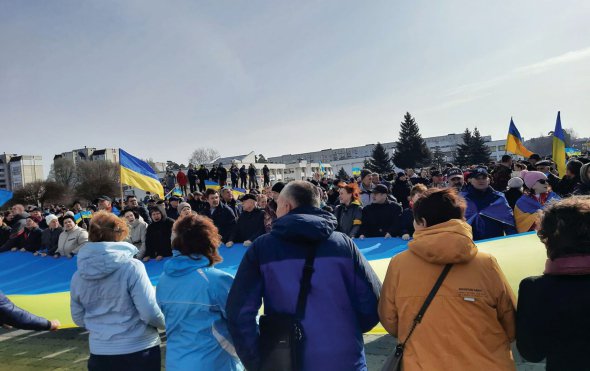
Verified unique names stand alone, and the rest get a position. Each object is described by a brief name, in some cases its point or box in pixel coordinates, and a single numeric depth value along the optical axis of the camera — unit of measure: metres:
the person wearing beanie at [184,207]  7.58
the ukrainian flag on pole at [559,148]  10.73
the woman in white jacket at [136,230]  7.37
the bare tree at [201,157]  98.84
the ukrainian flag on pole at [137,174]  11.21
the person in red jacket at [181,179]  22.61
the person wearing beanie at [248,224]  7.32
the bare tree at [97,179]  58.66
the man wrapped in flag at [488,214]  5.18
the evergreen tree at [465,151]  51.47
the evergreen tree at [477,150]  50.59
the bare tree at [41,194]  50.65
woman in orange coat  1.99
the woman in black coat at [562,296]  1.77
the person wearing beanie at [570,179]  6.06
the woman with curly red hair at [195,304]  2.65
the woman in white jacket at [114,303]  2.85
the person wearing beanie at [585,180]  4.45
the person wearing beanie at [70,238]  7.54
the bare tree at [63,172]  70.44
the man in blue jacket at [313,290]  2.20
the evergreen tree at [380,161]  56.00
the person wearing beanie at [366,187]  9.16
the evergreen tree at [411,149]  54.94
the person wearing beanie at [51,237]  8.53
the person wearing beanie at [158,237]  7.01
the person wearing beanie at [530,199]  5.21
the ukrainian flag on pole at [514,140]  15.45
